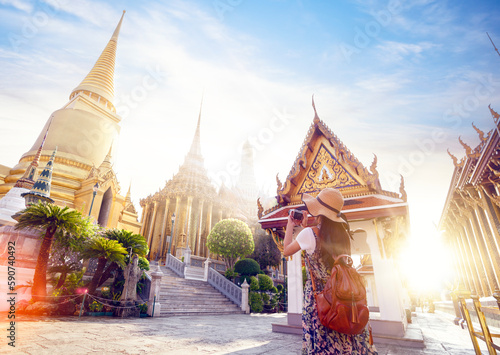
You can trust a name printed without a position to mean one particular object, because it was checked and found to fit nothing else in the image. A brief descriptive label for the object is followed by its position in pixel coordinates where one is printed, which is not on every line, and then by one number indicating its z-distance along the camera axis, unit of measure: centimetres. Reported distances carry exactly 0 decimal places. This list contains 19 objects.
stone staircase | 1195
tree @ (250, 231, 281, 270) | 3023
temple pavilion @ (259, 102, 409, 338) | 573
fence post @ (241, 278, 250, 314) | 1467
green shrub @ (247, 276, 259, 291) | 1741
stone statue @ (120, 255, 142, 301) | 1013
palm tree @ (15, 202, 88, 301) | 786
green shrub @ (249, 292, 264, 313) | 1555
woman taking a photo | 200
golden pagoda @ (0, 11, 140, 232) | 2100
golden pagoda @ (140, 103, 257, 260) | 3119
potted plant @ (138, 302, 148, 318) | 1019
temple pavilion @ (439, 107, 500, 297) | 772
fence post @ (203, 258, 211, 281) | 1831
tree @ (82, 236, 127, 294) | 957
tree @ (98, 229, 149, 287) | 1079
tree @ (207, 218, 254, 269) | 2322
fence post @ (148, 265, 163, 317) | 1037
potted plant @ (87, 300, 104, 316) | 929
